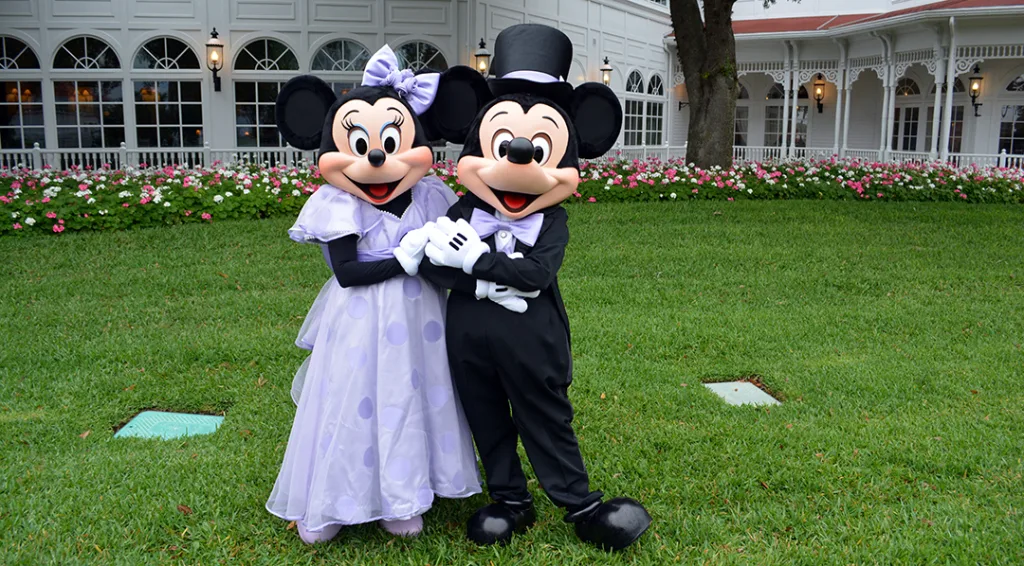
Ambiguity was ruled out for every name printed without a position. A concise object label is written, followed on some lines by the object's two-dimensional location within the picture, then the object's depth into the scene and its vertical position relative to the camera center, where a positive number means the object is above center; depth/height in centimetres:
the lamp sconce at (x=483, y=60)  1420 +141
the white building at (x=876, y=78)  1504 +150
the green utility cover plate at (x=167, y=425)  396 -127
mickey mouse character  269 -39
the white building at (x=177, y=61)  1448 +139
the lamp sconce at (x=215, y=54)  1426 +145
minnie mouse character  278 -62
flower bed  876 -48
